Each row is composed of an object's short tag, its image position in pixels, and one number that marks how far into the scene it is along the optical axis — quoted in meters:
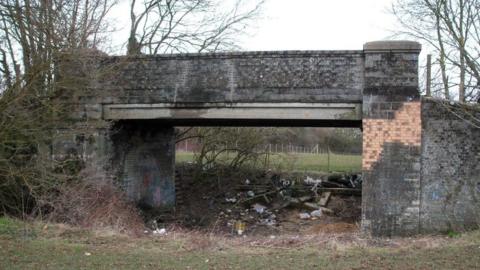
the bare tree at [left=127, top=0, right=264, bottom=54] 23.09
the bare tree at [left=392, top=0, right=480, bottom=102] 10.94
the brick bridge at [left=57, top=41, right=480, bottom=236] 12.74
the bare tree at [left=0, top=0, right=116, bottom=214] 9.09
